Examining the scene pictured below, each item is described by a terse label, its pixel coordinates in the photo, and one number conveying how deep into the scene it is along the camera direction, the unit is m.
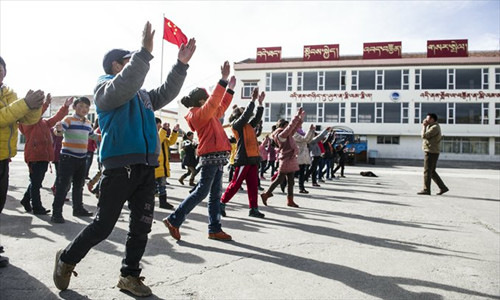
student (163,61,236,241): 4.21
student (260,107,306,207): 6.87
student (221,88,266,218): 5.64
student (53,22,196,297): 2.48
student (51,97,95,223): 5.05
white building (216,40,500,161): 37.88
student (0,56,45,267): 2.98
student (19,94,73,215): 5.64
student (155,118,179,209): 6.57
